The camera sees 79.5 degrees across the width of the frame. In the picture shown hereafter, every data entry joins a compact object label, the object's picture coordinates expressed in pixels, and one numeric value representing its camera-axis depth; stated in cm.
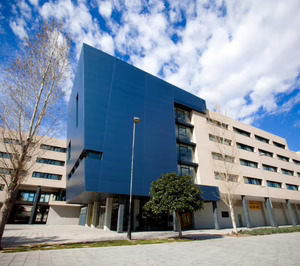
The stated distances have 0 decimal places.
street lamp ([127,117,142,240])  1314
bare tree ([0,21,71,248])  948
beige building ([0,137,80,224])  3445
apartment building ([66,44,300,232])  1881
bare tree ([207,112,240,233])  2266
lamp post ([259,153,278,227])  2966
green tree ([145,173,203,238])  1302
